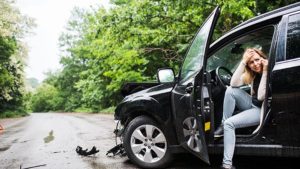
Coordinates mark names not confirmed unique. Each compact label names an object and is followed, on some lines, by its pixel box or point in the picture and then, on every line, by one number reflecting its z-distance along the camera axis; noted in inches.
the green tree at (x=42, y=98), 3237.2
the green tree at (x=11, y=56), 1040.8
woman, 154.2
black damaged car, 139.1
